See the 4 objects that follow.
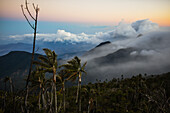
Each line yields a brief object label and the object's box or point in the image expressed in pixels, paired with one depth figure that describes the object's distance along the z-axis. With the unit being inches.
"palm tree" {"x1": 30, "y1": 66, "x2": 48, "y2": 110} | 1436.5
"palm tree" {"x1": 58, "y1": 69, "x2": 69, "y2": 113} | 1453.2
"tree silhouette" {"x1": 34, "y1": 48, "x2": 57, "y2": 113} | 1143.6
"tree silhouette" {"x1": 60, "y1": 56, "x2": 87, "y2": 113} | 1489.9
